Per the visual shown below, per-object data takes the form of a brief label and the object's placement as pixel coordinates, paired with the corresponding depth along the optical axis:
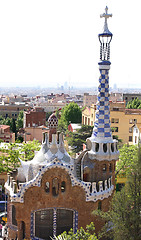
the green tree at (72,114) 78.31
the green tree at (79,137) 44.62
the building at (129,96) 112.56
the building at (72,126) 63.87
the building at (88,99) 168.06
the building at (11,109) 118.69
